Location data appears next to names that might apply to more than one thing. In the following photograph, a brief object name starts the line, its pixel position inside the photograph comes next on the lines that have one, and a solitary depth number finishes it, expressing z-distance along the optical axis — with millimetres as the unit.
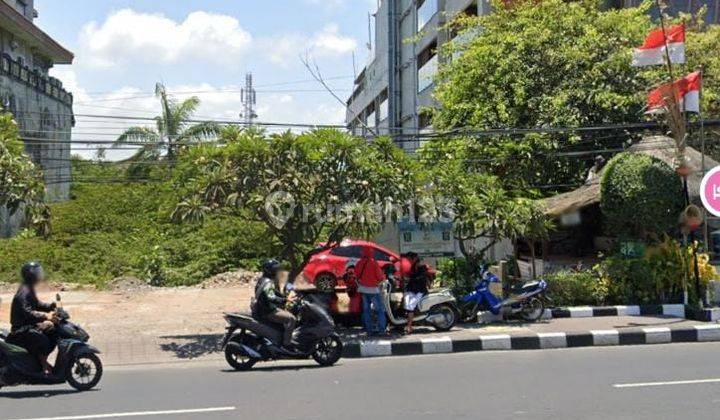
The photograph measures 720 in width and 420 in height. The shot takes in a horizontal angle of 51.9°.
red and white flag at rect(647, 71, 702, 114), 13727
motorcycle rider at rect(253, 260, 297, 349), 9664
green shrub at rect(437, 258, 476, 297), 14242
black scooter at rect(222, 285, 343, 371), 9695
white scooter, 12617
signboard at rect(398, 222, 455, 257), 14625
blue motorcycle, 13328
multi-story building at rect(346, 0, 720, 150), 28567
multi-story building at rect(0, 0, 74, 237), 27859
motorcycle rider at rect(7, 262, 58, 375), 8227
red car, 19422
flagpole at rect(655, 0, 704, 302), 13711
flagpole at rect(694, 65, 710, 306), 13817
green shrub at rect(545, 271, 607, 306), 14750
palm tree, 32656
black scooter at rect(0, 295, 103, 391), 8070
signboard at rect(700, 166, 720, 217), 13180
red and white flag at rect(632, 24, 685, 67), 13891
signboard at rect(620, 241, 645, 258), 15039
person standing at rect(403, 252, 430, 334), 12414
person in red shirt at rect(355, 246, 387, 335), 12188
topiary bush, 14102
